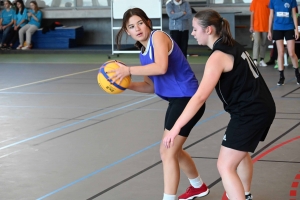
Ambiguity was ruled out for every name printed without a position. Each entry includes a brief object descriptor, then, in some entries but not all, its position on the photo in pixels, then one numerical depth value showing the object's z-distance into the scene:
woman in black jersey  3.58
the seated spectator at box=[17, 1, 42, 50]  19.27
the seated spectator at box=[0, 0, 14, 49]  19.59
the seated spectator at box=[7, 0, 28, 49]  19.31
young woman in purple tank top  4.00
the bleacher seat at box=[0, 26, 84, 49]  19.58
